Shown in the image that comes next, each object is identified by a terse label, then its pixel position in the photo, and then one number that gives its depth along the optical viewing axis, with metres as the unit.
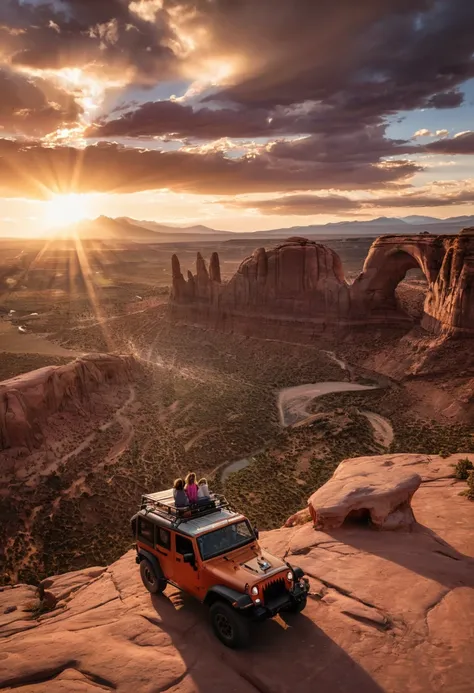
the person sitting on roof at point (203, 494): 12.64
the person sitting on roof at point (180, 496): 12.31
